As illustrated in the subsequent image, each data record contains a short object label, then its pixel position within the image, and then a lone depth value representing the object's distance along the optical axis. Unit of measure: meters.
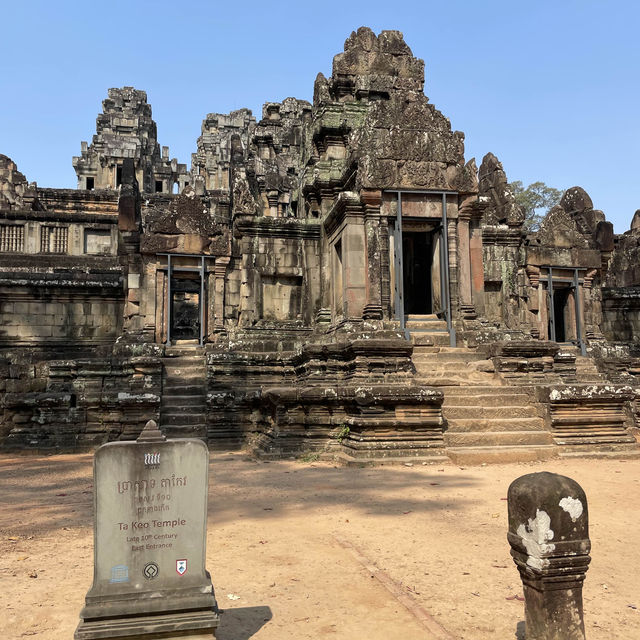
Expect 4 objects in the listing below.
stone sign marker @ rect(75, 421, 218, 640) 2.90
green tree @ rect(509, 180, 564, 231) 40.84
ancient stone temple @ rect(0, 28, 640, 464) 9.47
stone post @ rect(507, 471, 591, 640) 2.65
